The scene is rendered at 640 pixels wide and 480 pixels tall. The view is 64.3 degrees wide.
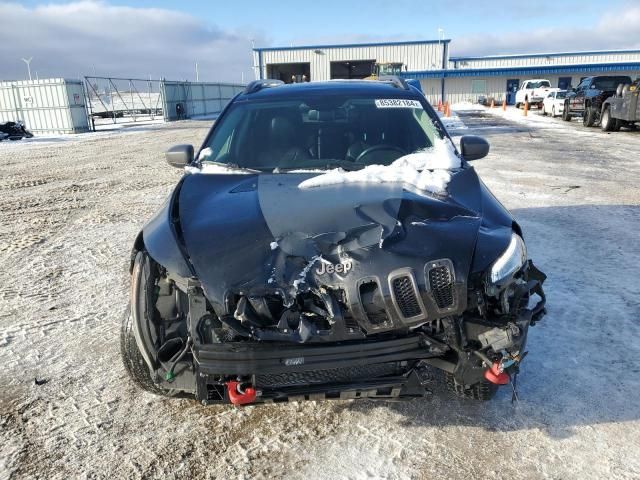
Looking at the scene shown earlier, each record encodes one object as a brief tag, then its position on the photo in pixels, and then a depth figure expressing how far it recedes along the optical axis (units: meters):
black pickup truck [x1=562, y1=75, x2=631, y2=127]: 19.23
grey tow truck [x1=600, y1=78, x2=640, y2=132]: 15.38
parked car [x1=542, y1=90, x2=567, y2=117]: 25.84
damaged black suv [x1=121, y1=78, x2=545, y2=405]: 2.11
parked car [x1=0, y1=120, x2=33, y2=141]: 20.00
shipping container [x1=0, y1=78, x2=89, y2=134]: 22.96
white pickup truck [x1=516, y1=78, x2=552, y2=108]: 32.91
